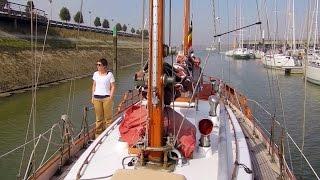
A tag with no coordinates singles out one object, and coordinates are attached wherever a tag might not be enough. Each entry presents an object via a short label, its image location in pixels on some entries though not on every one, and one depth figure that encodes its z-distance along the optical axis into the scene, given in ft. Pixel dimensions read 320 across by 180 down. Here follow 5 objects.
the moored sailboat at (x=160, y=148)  14.19
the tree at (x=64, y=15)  173.60
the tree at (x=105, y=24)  241.01
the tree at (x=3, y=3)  104.53
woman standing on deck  23.55
